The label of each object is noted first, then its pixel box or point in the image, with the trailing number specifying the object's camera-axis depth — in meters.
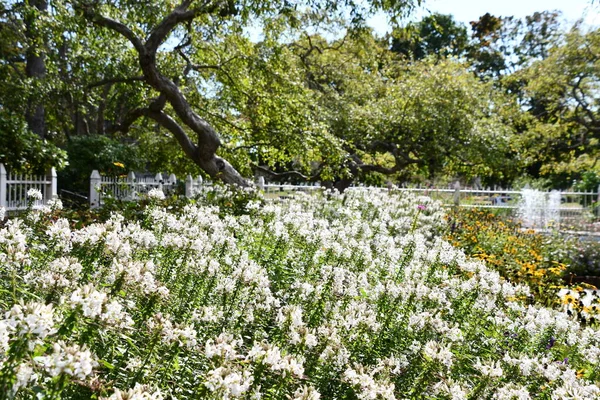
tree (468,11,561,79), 31.05
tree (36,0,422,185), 9.48
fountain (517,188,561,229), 16.31
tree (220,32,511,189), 17.59
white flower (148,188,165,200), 6.06
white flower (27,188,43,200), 4.89
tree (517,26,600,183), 20.17
